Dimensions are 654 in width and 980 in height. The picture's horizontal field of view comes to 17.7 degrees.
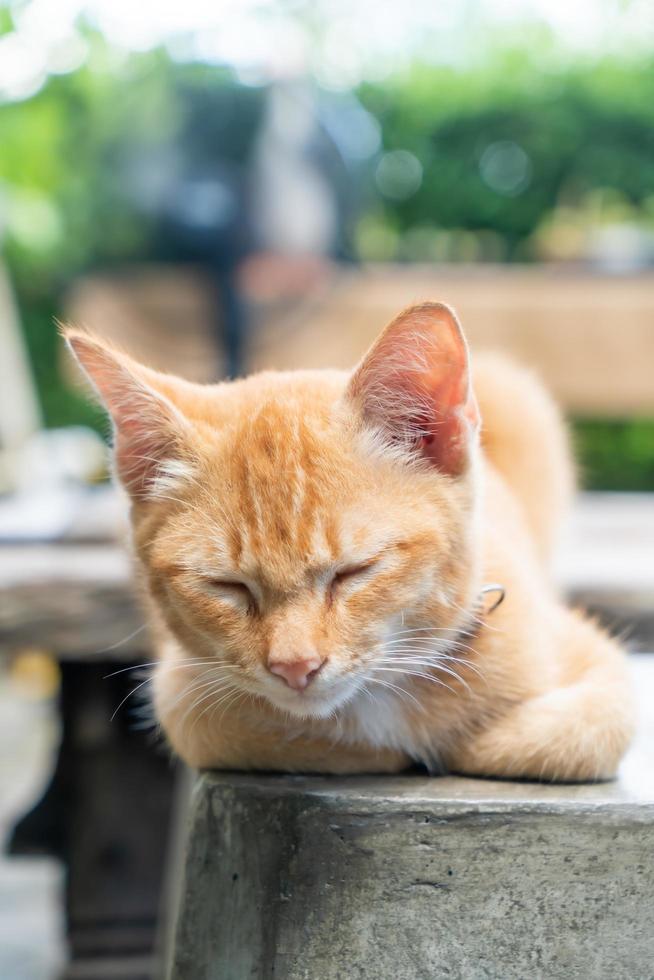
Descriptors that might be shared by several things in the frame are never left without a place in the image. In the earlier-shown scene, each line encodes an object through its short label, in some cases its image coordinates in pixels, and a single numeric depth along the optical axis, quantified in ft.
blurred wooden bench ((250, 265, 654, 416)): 9.07
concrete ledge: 1.73
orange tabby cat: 1.73
